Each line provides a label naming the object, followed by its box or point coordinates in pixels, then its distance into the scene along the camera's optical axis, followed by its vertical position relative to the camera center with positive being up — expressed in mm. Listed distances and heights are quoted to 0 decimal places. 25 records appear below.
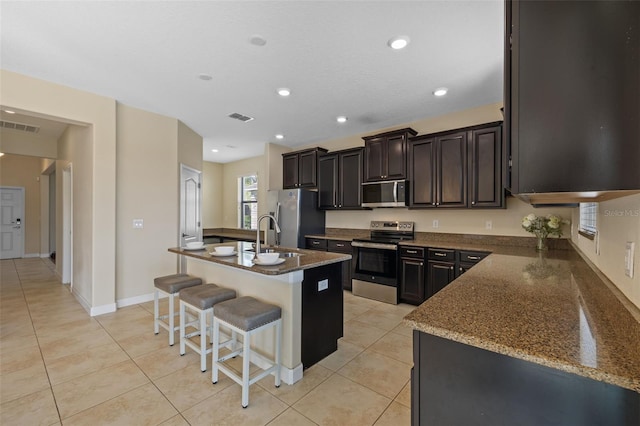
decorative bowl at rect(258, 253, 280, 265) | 2129 -353
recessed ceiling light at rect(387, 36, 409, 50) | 2321 +1456
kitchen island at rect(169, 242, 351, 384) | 2172 -709
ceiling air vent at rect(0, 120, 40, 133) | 4562 +1458
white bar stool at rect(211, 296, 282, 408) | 1914 -814
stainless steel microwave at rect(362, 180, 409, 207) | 4168 +300
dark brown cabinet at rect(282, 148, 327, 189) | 5375 +882
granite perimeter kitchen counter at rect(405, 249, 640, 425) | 736 -402
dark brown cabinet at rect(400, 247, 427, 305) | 3799 -879
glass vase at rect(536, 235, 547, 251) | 3154 -353
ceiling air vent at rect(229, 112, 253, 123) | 4177 +1477
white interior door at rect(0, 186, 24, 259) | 7457 -286
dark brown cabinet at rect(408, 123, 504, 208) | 3463 +596
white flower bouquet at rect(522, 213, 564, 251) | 3062 -148
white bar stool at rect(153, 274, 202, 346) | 2734 -761
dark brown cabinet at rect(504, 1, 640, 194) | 739 +335
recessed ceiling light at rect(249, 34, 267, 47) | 2328 +1465
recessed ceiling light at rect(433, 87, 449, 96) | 3264 +1448
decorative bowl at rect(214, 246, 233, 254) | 2609 -359
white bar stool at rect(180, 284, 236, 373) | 2312 -781
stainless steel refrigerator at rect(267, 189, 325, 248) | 5059 -52
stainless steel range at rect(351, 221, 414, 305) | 4035 -748
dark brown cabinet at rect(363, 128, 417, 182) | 4203 +905
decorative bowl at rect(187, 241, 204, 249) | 3027 -363
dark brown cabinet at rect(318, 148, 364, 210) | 4797 +596
